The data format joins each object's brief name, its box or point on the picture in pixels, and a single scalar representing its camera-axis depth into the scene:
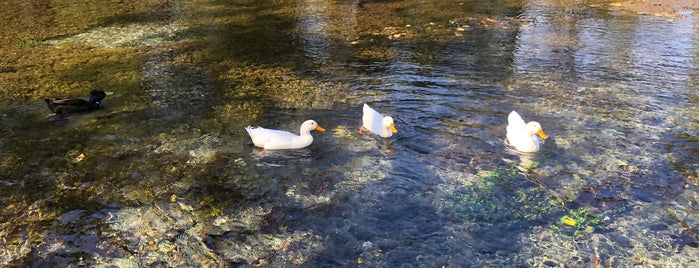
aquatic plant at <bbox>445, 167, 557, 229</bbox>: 5.22
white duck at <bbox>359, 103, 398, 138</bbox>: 7.06
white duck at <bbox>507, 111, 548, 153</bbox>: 6.48
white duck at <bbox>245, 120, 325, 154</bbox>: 6.77
